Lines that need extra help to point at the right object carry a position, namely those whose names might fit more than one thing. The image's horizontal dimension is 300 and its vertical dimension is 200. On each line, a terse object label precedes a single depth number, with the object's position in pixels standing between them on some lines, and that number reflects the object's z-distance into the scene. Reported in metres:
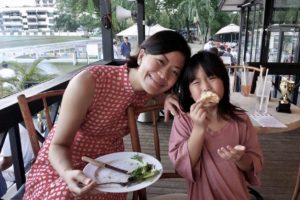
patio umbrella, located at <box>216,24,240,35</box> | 10.74
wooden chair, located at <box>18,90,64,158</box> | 1.28
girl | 1.13
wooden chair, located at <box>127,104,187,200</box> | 1.26
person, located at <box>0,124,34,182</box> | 1.89
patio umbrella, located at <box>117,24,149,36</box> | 4.80
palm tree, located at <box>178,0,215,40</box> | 8.73
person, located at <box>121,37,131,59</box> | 4.59
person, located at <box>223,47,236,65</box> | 9.74
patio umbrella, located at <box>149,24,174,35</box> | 4.84
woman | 1.09
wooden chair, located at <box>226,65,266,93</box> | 2.47
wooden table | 1.58
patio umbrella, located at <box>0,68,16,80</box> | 1.84
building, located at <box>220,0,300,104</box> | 4.67
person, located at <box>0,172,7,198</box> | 1.77
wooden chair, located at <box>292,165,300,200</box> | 1.52
